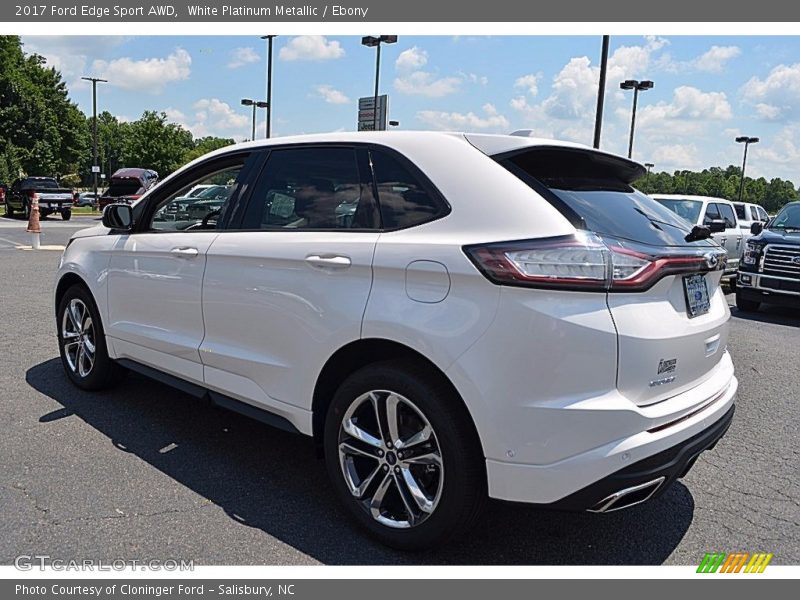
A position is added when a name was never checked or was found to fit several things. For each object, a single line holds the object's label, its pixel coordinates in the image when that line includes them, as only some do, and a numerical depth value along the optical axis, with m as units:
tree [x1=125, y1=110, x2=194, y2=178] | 60.44
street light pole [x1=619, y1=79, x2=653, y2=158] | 27.84
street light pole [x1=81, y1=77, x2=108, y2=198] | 48.94
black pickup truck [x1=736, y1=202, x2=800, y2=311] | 9.30
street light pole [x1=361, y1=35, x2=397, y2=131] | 24.52
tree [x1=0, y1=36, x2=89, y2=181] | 45.16
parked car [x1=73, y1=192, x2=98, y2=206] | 52.14
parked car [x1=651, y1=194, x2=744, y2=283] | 12.31
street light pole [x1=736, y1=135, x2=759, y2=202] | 46.85
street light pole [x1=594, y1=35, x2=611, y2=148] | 14.58
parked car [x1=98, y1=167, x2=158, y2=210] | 28.28
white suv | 2.39
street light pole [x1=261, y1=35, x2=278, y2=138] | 28.11
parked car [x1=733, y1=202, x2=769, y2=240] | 15.88
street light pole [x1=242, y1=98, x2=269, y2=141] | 36.86
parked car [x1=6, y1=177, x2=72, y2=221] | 25.94
